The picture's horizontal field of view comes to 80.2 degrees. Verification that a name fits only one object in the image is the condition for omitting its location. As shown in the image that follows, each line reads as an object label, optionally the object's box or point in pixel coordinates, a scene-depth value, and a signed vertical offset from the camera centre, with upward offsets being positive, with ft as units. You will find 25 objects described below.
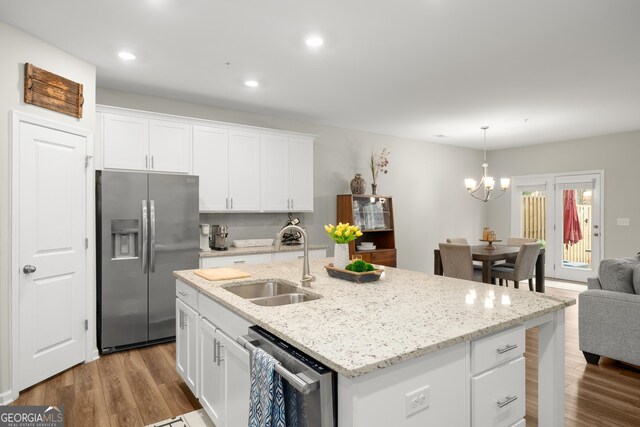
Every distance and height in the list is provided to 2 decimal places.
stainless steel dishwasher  3.85 -1.78
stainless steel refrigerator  11.44 -1.22
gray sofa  9.82 -2.74
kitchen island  3.88 -1.51
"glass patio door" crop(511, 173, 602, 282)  21.57 -0.43
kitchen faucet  7.41 -1.23
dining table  15.03 -1.89
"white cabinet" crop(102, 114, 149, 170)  12.03 +2.26
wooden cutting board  8.02 -1.37
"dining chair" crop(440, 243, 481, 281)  15.10 -2.04
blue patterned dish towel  4.36 -2.16
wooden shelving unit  18.13 -0.45
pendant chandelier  17.25 +1.29
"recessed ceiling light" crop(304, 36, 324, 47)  9.43 +4.30
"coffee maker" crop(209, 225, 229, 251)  14.48 -0.97
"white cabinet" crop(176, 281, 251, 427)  5.86 -2.67
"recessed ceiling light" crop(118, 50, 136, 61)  10.34 +4.31
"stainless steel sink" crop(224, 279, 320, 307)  7.24 -1.63
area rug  7.68 -4.30
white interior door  9.20 -1.02
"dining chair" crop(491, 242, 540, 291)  15.57 -2.38
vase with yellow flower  8.07 -0.59
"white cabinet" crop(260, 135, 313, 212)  15.53 +1.63
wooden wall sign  9.21 +3.14
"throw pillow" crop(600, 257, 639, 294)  10.34 -1.75
